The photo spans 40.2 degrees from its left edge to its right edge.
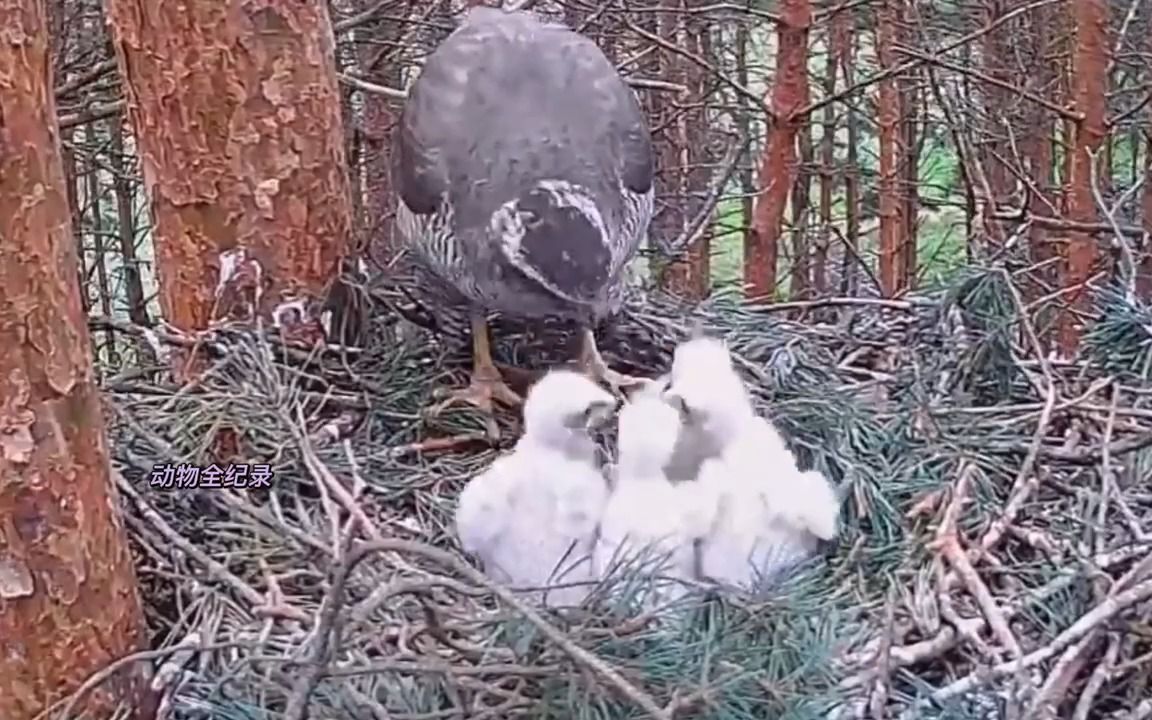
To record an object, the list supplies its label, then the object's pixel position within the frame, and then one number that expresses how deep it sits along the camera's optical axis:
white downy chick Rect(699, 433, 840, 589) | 2.03
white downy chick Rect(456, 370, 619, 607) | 2.09
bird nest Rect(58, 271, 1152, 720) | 1.62
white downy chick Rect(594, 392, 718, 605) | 1.95
